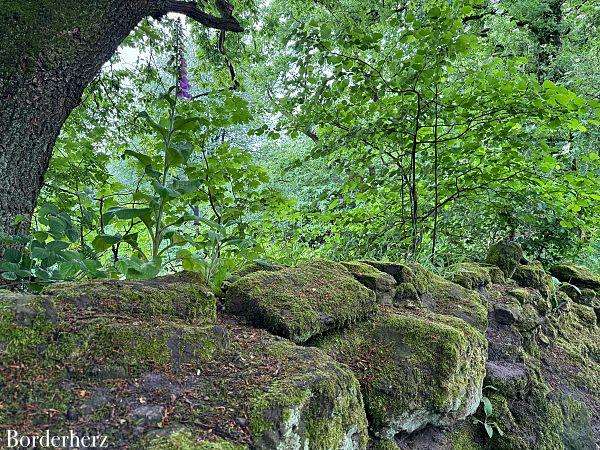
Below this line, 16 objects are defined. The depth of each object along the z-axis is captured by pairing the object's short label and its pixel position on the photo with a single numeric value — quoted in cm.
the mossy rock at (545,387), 218
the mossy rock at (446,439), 173
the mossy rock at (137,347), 112
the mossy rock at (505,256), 396
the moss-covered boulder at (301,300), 164
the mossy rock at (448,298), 258
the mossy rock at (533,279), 379
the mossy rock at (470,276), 316
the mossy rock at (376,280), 227
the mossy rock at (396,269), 253
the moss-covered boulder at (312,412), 105
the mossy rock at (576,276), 431
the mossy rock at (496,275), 363
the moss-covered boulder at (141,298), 131
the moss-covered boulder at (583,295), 404
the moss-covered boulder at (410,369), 162
